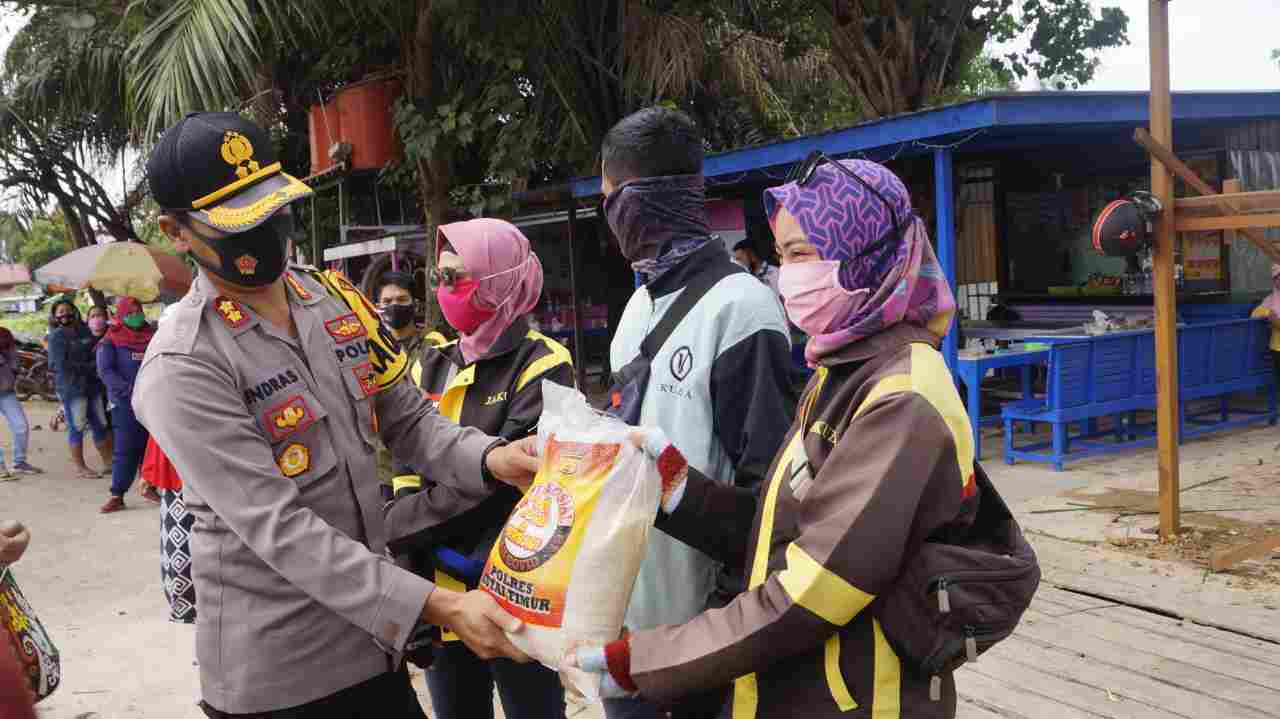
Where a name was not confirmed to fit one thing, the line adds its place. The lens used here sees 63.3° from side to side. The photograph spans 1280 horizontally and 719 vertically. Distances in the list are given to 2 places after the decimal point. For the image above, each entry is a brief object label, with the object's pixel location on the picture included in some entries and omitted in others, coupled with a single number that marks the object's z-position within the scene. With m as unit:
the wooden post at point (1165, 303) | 5.66
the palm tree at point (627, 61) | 9.45
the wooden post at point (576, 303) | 11.61
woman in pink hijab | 2.66
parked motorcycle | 20.61
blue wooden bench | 8.23
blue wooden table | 8.33
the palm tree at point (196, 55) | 8.01
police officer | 1.90
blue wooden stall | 7.76
